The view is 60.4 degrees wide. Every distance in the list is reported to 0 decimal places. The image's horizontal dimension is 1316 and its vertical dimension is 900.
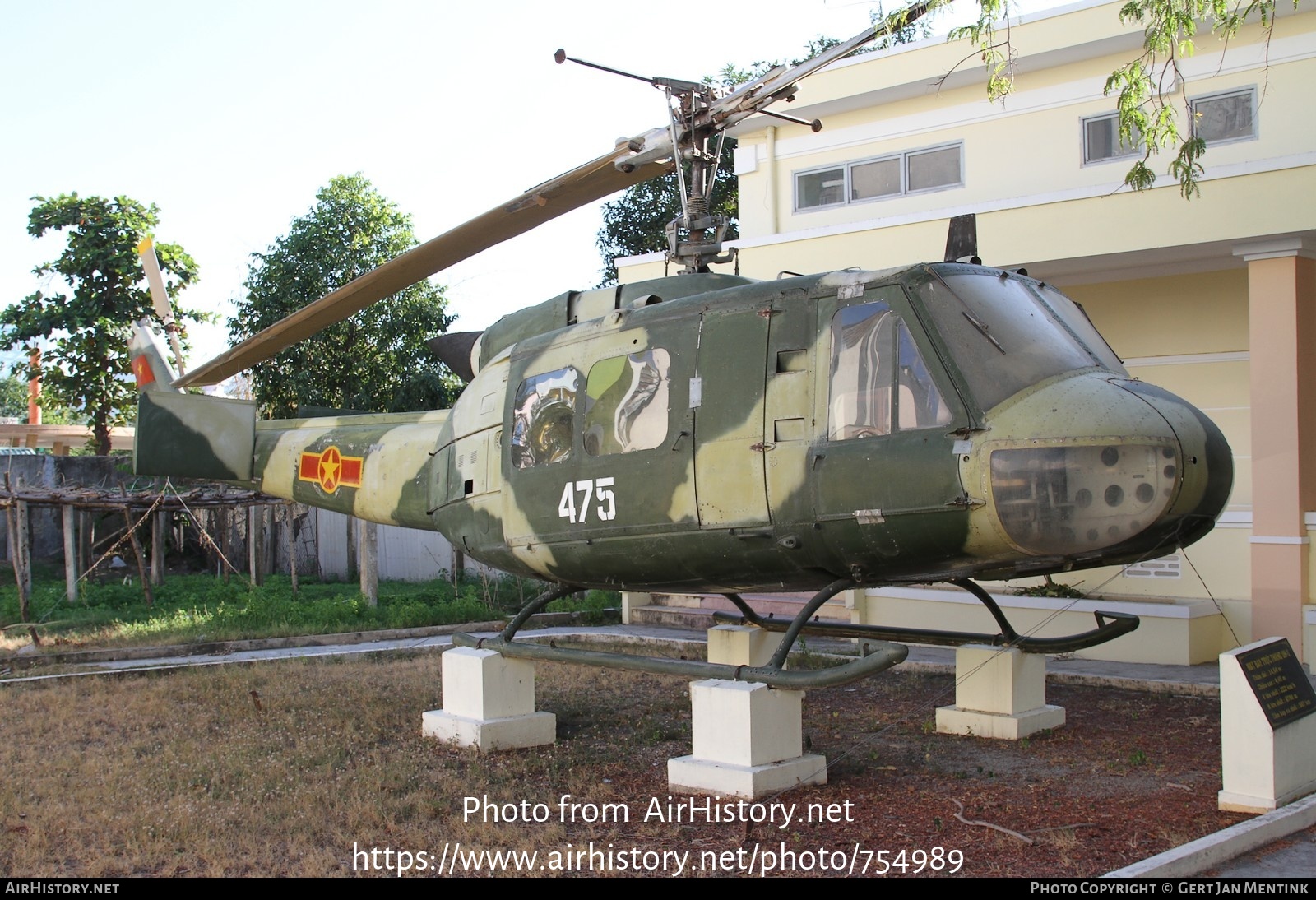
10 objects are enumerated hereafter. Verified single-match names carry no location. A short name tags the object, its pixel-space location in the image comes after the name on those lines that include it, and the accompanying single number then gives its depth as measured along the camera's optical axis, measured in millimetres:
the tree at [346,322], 21094
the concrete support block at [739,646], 9547
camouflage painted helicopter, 5844
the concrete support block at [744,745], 6738
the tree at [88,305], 22984
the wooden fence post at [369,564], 17234
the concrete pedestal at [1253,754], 6059
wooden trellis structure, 16344
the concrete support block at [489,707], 8352
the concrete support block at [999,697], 8445
